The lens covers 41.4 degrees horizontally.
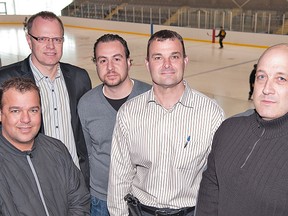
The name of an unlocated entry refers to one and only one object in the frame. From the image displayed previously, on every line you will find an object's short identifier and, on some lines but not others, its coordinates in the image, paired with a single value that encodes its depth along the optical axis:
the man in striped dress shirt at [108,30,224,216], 2.50
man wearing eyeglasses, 3.04
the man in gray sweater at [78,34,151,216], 2.93
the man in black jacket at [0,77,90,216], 2.11
